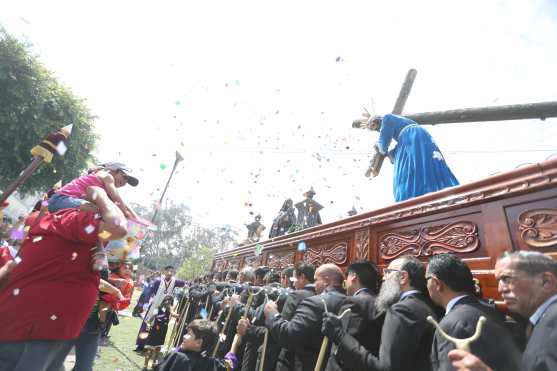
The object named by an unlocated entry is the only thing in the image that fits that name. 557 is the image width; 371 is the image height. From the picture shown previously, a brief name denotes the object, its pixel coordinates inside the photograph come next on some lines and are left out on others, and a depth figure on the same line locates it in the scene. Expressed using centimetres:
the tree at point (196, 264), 3437
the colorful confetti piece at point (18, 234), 311
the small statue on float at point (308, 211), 824
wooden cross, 463
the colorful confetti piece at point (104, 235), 187
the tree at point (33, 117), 1152
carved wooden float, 219
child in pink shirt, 202
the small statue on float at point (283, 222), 915
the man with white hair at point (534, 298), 133
